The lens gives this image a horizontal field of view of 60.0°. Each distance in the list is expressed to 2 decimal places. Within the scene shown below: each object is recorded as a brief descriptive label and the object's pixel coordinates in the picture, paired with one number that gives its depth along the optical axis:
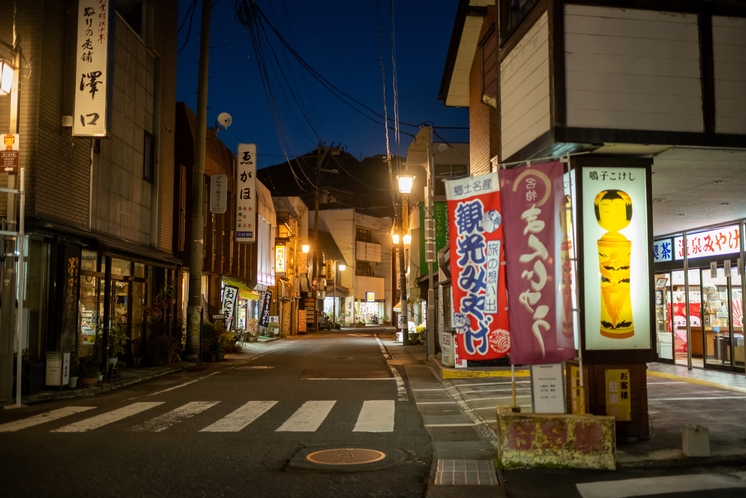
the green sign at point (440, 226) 22.98
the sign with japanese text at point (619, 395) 8.07
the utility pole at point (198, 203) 21.73
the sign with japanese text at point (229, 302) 28.53
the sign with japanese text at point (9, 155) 12.72
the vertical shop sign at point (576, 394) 7.73
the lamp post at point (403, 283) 34.19
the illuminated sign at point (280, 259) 45.62
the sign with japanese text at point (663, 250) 18.20
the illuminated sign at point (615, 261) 8.15
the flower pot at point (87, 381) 14.56
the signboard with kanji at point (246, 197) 30.00
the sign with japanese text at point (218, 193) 27.89
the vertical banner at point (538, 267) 7.27
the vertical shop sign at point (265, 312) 38.25
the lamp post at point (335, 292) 63.57
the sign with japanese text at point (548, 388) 7.51
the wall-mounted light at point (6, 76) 12.67
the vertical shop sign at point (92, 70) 14.97
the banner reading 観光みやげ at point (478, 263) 7.49
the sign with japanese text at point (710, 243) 15.25
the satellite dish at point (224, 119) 29.52
